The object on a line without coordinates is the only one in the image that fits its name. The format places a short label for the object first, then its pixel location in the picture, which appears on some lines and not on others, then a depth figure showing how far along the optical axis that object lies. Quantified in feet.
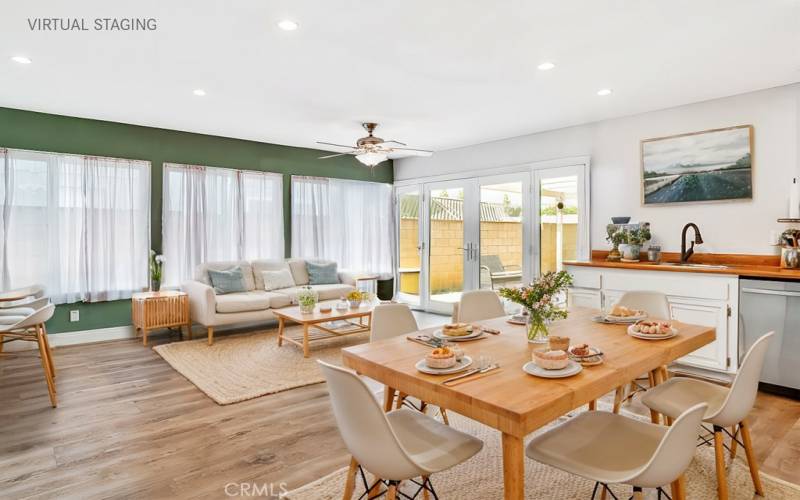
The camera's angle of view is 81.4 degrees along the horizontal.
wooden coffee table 15.33
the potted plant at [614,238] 16.14
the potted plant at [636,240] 15.64
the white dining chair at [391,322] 8.91
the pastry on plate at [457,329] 7.72
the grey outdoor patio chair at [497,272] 20.48
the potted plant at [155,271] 18.03
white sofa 17.04
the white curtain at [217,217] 19.34
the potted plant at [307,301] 16.11
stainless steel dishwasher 11.48
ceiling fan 17.44
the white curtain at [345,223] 23.11
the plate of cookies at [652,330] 7.38
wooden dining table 4.80
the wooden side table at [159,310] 16.93
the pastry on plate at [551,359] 5.72
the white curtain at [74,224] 16.06
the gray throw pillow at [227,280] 18.74
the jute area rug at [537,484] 7.23
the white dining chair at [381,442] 4.87
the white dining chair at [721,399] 6.27
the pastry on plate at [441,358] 5.85
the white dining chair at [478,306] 10.68
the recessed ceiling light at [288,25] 9.42
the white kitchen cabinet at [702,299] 12.49
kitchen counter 11.86
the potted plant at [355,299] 17.06
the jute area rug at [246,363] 12.32
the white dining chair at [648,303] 10.02
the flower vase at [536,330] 7.32
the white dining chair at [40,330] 10.65
